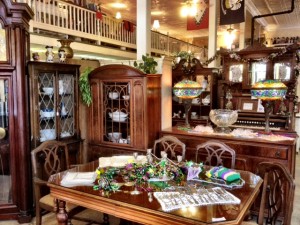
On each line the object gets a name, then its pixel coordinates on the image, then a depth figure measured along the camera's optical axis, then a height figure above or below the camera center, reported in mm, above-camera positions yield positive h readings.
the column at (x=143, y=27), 4484 +1096
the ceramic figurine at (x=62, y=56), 3836 +530
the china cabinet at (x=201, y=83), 5891 +162
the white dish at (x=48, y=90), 3553 +55
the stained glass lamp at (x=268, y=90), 3176 +45
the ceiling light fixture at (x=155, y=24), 9630 +2437
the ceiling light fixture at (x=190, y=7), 4633 +1479
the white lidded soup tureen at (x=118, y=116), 3725 -296
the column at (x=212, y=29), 6348 +1488
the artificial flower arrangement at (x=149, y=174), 2070 -648
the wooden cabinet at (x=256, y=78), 5047 +312
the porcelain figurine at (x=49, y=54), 3732 +546
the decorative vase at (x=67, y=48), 3991 +666
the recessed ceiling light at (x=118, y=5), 8977 +2940
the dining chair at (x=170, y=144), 3020 -567
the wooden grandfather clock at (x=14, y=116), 3062 -249
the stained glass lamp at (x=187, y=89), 3736 +68
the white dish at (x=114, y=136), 3809 -581
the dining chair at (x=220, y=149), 2704 -581
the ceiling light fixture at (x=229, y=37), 7130 +1510
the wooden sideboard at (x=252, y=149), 2928 -610
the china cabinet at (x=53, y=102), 3367 -101
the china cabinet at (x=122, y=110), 3529 -214
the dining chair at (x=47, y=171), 2523 -852
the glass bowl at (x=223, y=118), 3525 -310
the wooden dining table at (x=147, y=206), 1603 -704
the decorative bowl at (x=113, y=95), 3732 -11
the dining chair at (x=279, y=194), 1847 -713
